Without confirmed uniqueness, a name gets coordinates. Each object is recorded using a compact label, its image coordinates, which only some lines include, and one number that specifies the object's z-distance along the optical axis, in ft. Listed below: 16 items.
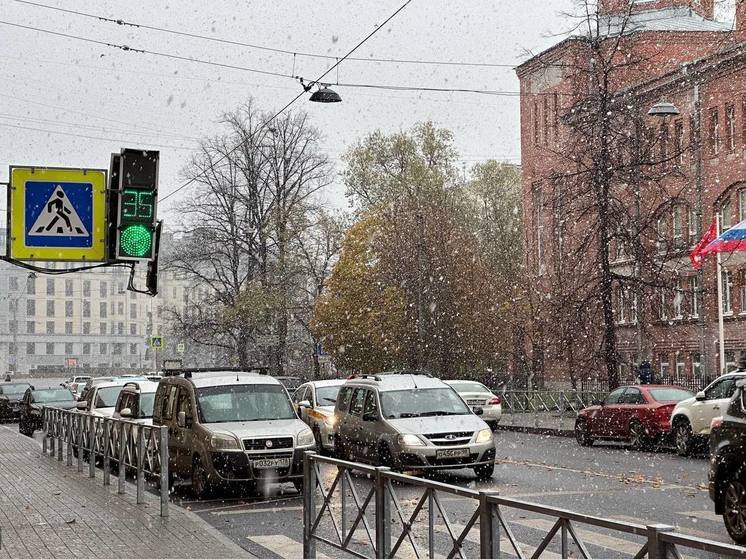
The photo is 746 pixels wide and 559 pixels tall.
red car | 77.71
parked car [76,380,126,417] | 80.53
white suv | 69.87
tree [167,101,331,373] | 177.06
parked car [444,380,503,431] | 99.66
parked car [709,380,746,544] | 34.42
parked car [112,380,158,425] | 69.15
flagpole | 109.91
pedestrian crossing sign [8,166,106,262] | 37.09
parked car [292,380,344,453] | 72.49
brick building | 146.41
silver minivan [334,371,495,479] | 54.29
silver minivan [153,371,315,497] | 50.44
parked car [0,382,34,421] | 146.20
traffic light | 36.60
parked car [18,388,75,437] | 118.52
